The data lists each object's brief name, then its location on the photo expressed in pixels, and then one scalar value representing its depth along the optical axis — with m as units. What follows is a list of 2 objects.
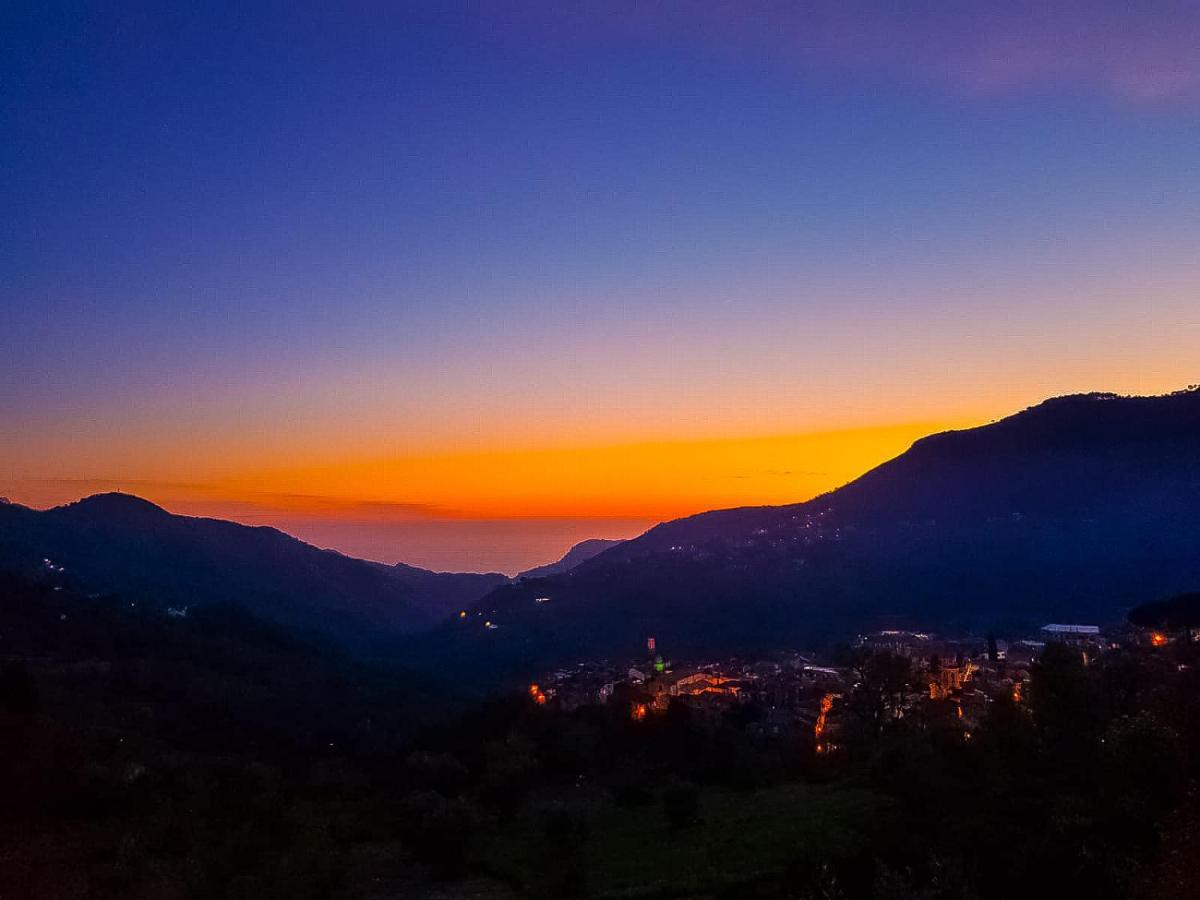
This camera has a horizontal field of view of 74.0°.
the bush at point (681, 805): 18.28
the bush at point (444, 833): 16.02
